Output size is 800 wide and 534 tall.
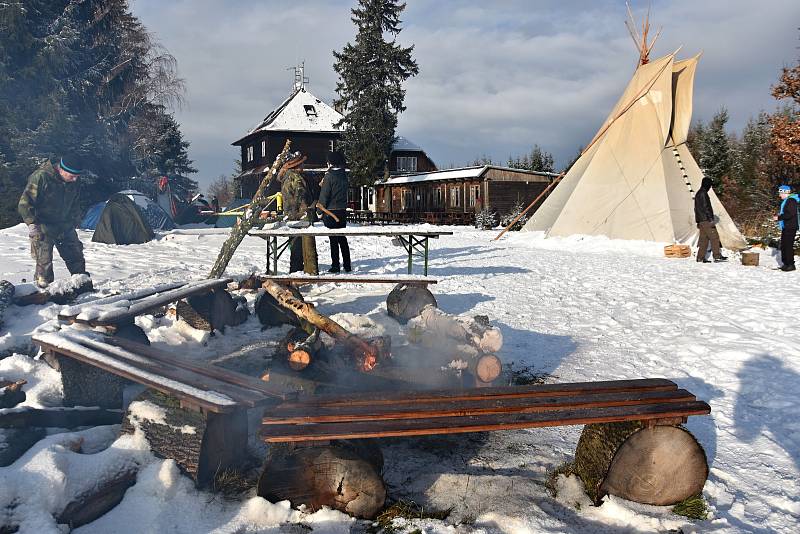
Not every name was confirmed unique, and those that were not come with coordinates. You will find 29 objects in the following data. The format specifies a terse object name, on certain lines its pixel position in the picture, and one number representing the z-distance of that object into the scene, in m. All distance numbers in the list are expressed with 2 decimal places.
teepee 14.23
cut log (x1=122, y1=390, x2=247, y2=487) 2.77
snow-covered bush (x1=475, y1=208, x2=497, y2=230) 24.06
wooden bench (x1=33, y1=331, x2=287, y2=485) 2.76
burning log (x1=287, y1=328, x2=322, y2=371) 3.95
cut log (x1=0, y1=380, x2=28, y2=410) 3.32
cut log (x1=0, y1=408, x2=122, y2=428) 2.90
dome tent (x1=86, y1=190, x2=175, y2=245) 13.08
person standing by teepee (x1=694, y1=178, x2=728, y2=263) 11.43
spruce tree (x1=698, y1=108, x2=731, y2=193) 29.98
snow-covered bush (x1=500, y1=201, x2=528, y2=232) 22.98
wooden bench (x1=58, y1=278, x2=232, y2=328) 4.11
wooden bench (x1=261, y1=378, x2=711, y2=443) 2.51
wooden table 7.30
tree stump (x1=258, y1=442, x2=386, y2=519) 2.60
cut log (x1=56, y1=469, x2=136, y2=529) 2.39
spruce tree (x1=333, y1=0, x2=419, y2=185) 30.55
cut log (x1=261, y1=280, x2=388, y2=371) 4.09
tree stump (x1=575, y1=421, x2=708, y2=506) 2.71
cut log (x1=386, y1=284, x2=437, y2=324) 5.93
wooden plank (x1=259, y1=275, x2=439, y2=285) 6.15
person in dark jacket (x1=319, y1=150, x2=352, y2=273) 8.63
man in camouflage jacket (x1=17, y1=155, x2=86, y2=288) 6.41
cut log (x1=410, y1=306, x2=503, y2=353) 4.54
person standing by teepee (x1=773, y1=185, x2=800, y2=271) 10.01
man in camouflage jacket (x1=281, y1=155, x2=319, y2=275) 8.95
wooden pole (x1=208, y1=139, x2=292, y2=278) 7.77
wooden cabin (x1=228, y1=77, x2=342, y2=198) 34.78
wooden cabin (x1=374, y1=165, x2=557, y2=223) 27.67
